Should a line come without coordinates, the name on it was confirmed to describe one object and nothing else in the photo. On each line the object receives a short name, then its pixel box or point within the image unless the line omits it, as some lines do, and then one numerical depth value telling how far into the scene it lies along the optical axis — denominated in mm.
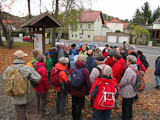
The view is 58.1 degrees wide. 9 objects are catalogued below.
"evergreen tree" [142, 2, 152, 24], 58875
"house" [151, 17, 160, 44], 39134
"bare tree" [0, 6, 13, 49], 16506
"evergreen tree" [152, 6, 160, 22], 57953
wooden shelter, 6055
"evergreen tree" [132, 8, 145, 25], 56500
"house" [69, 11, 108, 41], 46188
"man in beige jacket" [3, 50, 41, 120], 3051
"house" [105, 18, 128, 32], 58584
